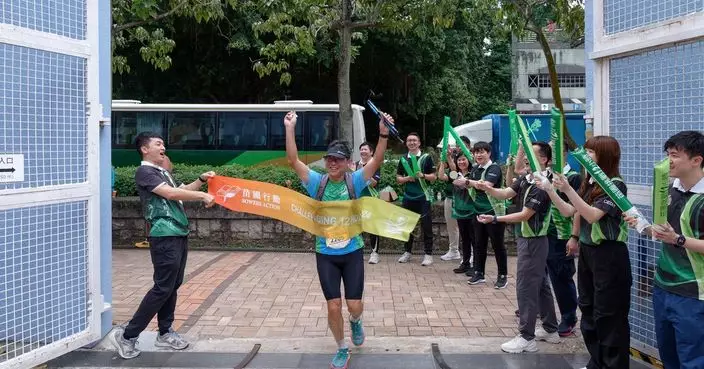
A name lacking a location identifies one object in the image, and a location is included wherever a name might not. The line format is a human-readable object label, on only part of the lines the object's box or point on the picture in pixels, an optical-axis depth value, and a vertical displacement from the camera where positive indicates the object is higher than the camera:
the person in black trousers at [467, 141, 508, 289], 7.37 -0.69
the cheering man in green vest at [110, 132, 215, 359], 5.10 -0.50
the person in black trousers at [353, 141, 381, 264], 8.41 -0.11
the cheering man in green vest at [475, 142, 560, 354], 5.15 -0.67
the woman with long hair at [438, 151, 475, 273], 8.21 -0.52
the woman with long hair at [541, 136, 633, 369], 4.14 -0.58
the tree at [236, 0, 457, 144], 10.47 +2.63
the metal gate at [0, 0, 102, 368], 4.62 -0.07
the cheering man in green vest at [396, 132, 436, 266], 8.86 -0.19
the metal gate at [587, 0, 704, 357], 4.36 +0.61
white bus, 17.16 +1.17
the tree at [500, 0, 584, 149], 9.76 +2.43
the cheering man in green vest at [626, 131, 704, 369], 3.52 -0.43
